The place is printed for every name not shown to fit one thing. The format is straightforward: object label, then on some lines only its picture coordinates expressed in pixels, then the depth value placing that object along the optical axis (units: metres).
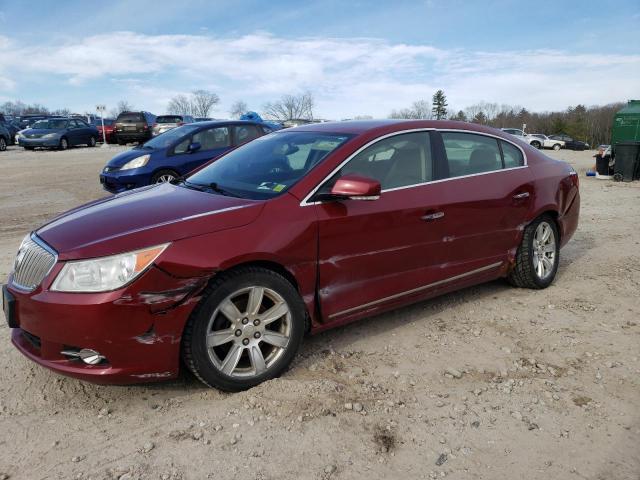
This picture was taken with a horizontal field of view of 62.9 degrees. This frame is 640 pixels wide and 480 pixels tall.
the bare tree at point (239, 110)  82.62
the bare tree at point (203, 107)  89.50
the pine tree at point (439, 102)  105.70
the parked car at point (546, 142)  50.12
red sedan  2.72
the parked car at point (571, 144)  56.59
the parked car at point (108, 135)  31.41
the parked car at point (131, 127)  26.75
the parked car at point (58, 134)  24.44
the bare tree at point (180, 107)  88.81
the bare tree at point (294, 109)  75.94
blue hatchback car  9.17
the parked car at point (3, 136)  24.92
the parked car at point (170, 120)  27.61
